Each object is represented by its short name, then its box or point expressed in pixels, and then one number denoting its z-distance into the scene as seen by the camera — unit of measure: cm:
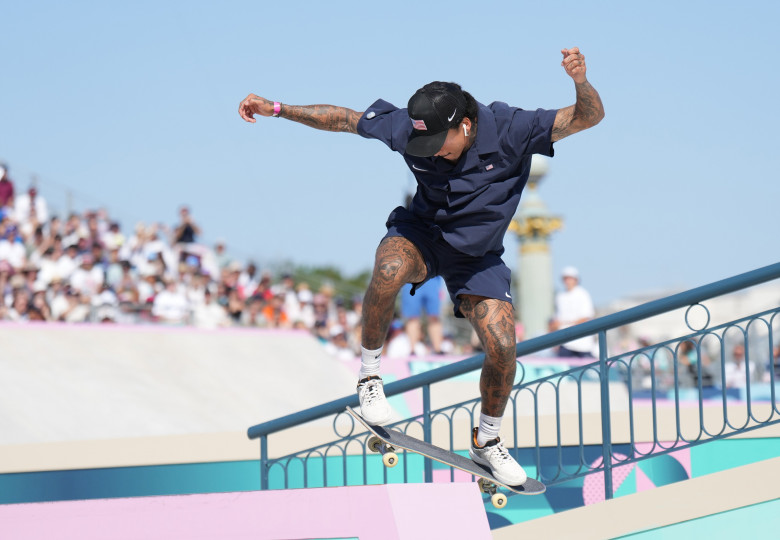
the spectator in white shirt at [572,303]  2267
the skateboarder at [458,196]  862
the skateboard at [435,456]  1019
